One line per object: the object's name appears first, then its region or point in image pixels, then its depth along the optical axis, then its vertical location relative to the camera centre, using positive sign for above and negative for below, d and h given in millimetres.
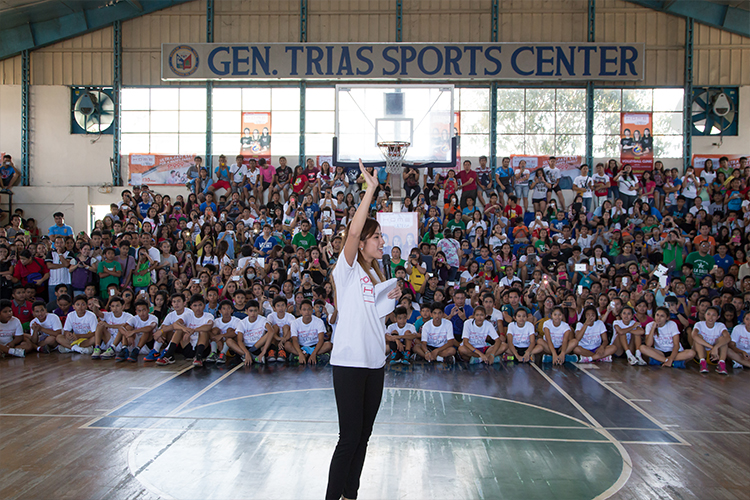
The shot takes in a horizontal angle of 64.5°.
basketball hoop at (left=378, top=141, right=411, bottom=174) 13352 +1909
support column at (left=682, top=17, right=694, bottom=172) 17547 +4075
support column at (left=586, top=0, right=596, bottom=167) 17734 +4229
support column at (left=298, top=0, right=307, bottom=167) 18172 +4283
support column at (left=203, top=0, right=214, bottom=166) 18141 +4139
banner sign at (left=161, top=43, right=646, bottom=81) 17234 +5198
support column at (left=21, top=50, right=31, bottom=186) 18250 +3729
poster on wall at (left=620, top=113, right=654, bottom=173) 17625 +2943
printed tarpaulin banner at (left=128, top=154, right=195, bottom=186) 18094 +2086
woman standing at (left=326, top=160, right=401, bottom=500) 3252 -613
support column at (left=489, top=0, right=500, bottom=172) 17766 +4100
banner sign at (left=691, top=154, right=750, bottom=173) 17328 +2416
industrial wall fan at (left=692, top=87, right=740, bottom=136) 17594 +3841
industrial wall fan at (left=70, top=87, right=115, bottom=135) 18391 +3744
